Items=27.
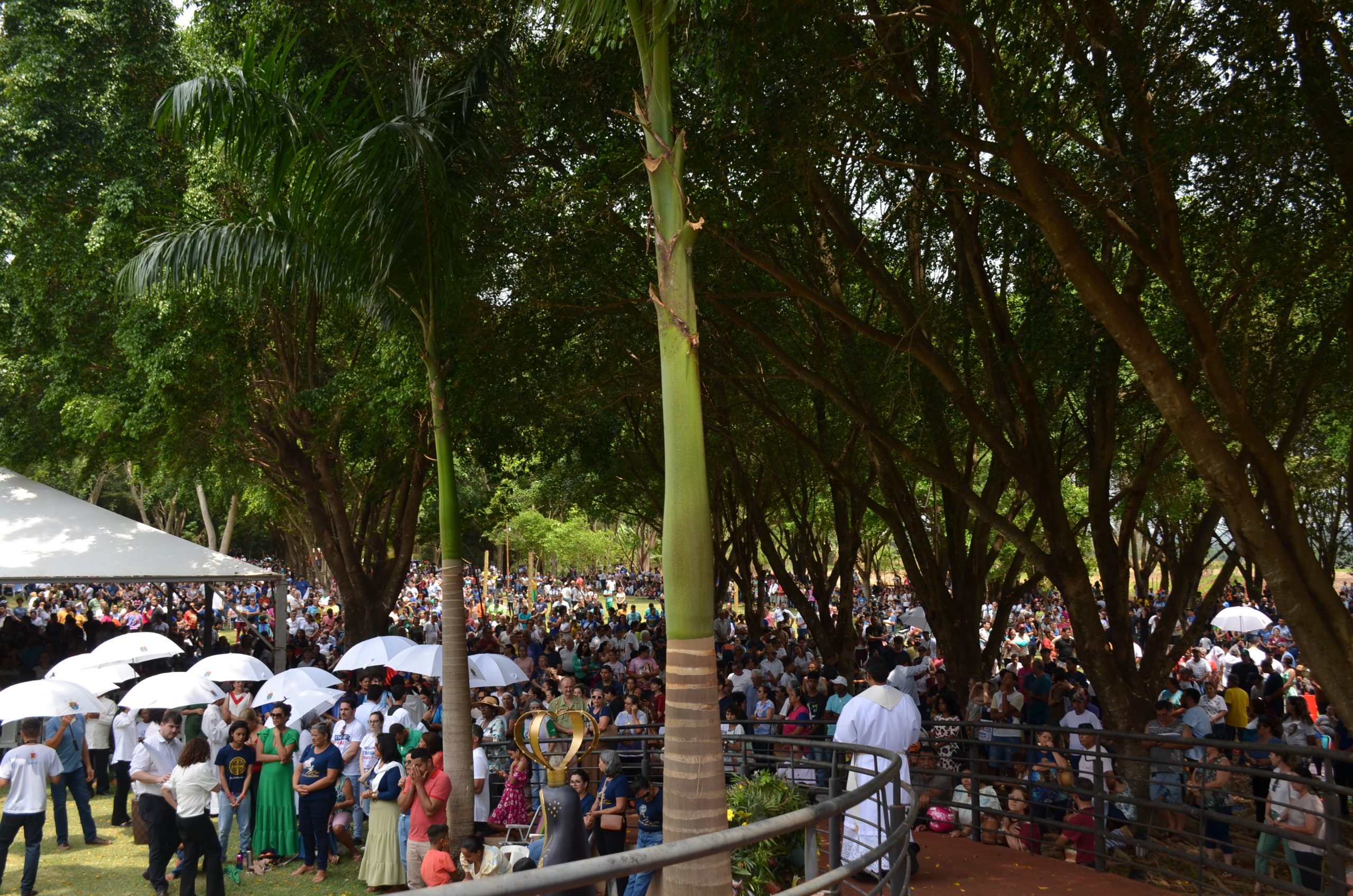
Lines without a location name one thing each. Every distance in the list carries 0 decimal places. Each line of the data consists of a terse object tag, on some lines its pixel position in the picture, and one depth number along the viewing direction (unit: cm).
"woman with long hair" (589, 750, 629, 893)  855
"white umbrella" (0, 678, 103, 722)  1044
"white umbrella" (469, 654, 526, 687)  1417
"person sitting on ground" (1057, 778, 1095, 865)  914
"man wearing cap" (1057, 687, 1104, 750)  1269
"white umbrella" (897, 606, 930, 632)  2559
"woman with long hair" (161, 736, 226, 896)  918
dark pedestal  671
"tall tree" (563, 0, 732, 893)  511
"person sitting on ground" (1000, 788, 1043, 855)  907
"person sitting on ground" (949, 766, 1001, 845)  898
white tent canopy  1770
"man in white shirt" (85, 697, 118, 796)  1359
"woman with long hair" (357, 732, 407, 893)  994
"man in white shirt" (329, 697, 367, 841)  1120
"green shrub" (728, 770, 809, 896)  711
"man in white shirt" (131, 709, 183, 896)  921
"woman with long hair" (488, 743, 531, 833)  1083
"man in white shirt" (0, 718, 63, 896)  955
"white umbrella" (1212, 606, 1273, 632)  2447
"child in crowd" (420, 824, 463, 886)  786
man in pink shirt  932
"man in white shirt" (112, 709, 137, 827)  1241
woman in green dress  1100
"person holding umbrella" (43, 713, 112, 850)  1138
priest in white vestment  797
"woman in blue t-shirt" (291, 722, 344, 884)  1054
